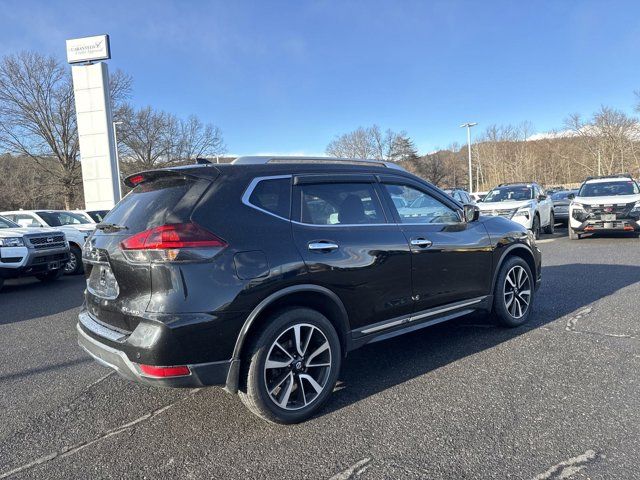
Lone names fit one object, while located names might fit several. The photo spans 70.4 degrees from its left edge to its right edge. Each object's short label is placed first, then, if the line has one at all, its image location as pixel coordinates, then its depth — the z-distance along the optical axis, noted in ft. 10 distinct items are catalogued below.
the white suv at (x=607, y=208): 37.27
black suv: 8.93
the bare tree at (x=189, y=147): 157.17
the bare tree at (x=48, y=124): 115.85
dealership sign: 82.23
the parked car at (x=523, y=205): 41.14
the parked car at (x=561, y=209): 57.20
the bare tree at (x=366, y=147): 228.84
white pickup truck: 27.94
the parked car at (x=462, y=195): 66.92
